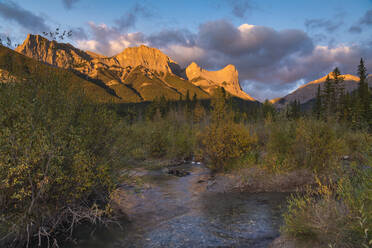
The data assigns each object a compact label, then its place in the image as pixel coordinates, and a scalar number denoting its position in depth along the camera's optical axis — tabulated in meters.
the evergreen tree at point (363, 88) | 54.17
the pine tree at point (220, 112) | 22.03
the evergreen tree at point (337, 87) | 69.75
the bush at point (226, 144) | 20.86
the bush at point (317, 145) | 16.75
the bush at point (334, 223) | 5.59
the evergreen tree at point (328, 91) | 71.12
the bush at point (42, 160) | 7.22
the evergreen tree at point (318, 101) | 77.80
